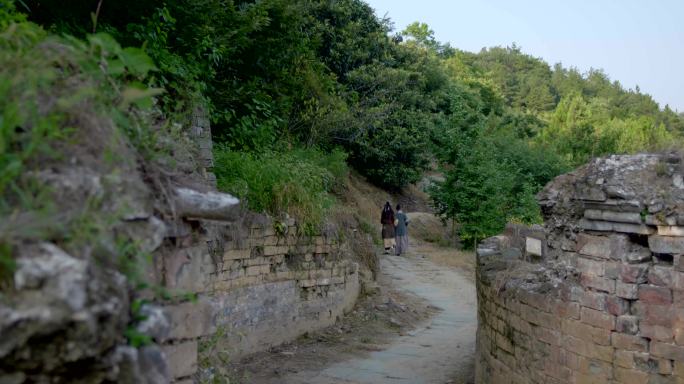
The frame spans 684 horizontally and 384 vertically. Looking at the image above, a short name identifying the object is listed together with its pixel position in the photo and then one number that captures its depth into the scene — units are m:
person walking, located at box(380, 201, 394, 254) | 19.66
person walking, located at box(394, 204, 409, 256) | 19.77
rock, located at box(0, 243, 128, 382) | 1.97
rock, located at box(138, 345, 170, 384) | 2.41
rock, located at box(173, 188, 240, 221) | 3.25
